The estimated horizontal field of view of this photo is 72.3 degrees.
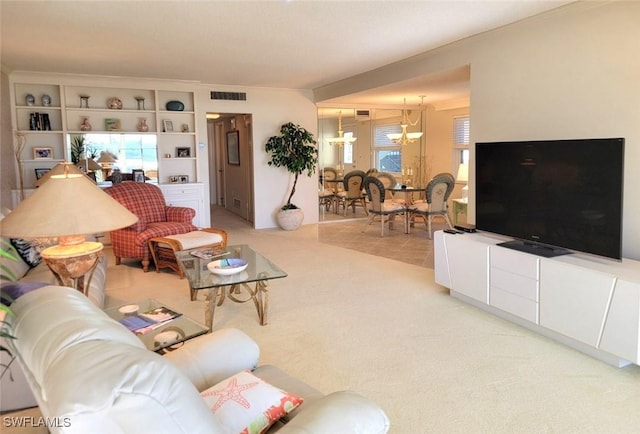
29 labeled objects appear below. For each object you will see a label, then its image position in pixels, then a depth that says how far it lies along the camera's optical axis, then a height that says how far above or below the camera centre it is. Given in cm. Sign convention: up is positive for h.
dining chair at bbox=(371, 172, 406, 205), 895 -10
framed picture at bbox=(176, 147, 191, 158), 771 +51
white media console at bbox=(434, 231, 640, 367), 273 -87
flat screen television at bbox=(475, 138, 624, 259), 298 -17
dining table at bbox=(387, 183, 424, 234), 779 -37
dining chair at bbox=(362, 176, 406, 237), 756 -47
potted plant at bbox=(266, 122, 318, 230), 812 +45
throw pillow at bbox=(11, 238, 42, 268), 376 -57
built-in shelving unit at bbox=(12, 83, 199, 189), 662 +100
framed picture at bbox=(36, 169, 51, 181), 665 +18
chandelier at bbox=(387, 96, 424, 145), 888 +83
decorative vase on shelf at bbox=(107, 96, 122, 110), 708 +128
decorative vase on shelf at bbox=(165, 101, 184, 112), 742 +127
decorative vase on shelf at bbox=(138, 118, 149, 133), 730 +91
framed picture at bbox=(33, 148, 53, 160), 667 +47
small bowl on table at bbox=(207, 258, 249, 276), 340 -69
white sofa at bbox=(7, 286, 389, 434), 85 -41
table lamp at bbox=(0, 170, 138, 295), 186 -15
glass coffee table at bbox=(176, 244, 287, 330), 331 -75
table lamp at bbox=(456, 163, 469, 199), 713 +2
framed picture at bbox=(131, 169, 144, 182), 723 +10
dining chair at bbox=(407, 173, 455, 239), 727 -41
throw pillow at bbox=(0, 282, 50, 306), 127 -33
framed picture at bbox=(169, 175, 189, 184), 763 +3
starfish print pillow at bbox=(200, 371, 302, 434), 142 -76
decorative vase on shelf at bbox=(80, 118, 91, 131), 690 +90
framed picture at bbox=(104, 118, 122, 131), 716 +96
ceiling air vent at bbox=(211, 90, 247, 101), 774 +150
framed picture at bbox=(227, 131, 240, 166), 999 +75
